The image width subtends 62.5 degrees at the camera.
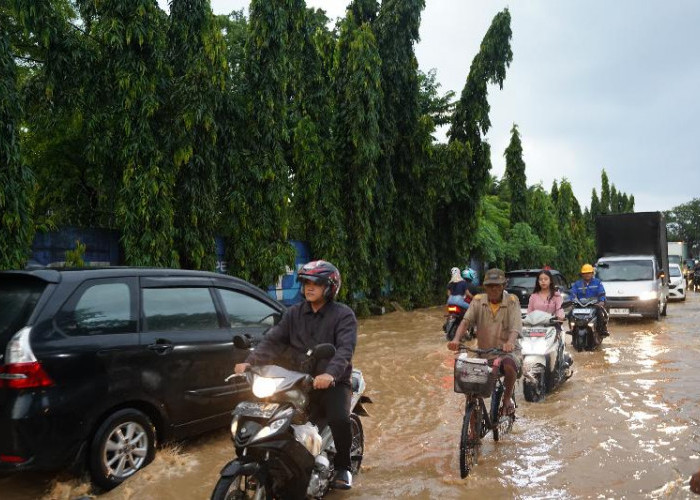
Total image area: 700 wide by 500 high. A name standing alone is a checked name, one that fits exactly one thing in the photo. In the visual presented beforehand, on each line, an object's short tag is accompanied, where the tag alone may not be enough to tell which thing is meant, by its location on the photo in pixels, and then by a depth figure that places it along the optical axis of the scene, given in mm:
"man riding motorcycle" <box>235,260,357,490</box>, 3953
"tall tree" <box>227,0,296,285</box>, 14062
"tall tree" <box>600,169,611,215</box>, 75688
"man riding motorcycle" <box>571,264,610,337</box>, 11367
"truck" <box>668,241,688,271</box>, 36253
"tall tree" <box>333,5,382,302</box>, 17594
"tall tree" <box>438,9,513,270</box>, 23578
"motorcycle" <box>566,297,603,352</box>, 10992
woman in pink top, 8227
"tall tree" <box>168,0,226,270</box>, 11570
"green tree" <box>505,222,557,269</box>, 33341
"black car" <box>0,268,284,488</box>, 3953
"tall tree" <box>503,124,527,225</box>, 37625
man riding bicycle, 5691
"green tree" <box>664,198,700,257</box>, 107500
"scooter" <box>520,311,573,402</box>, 7496
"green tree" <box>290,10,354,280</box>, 16422
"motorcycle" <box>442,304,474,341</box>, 12438
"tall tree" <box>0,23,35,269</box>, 8773
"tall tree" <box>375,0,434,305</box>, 20156
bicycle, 4898
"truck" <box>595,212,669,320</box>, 15898
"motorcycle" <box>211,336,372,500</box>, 3373
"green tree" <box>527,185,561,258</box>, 41344
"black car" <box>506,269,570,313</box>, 13656
